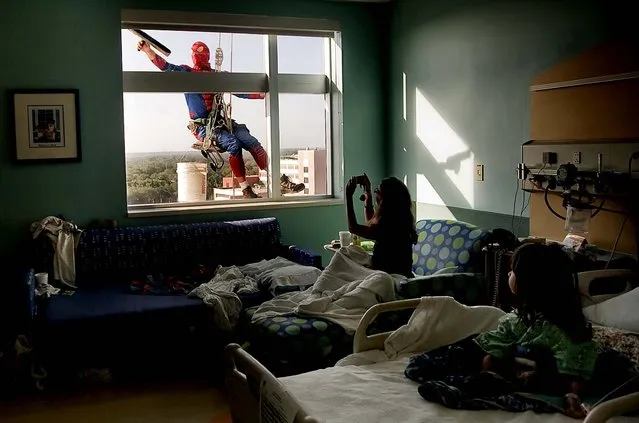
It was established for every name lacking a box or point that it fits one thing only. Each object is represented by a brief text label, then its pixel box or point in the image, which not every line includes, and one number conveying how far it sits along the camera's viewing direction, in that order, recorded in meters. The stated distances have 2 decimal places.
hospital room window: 4.79
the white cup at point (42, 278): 3.98
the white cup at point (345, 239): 4.59
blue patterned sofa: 3.58
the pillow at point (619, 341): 2.29
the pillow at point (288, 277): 3.89
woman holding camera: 3.53
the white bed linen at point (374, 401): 1.94
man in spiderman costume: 4.92
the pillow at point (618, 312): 2.53
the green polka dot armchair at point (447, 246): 3.85
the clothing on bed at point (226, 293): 3.72
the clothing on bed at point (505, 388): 1.99
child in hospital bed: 2.03
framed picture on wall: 4.34
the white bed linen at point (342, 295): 3.21
